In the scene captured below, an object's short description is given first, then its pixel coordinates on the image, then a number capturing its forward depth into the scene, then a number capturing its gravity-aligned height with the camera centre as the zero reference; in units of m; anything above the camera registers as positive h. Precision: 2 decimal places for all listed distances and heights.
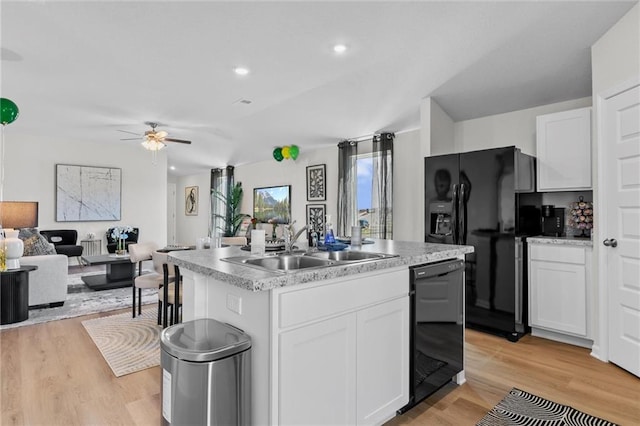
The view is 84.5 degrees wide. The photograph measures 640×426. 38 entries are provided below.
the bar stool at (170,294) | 3.05 -0.74
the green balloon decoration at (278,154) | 7.18 +1.26
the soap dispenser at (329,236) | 2.54 -0.15
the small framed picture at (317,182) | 6.95 +0.67
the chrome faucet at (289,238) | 2.36 -0.15
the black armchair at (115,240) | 6.99 -0.51
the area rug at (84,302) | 3.85 -1.11
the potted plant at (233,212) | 9.21 +0.08
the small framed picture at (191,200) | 11.16 +0.47
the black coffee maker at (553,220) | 3.84 -0.04
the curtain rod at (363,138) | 5.96 +1.36
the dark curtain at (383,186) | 5.66 +0.48
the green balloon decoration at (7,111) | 4.06 +1.21
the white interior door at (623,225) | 2.57 -0.07
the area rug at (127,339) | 2.74 -1.14
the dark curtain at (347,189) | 6.21 +0.47
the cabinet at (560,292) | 3.13 -0.71
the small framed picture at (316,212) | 6.93 +0.07
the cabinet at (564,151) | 3.27 +0.64
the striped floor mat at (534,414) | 2.02 -1.18
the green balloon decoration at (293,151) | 6.95 +1.28
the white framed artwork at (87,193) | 7.01 +0.45
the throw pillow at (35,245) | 4.64 -0.41
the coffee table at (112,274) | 5.01 -0.90
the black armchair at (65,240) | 6.29 -0.49
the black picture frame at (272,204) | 7.88 +0.27
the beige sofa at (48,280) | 4.05 -0.76
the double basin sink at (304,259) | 1.95 -0.26
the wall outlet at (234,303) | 1.63 -0.42
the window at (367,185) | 5.71 +0.52
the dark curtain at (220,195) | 9.59 +0.57
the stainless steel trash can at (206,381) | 1.42 -0.68
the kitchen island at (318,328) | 1.46 -0.53
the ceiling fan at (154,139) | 5.61 +1.23
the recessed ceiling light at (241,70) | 3.74 +1.56
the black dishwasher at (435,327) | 2.09 -0.70
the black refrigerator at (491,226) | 3.35 -0.10
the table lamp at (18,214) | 5.78 +0.01
